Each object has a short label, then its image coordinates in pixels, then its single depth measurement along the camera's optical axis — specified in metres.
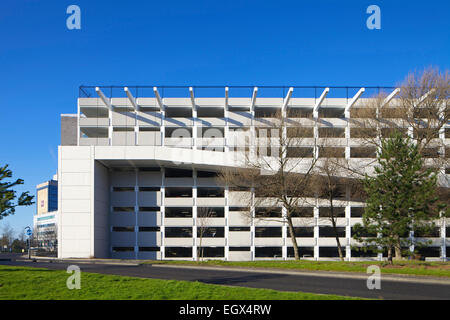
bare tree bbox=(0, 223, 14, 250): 85.47
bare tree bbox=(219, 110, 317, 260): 29.47
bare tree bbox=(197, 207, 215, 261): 37.50
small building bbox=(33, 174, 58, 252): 91.69
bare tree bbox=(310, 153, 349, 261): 30.58
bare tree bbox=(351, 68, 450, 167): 28.92
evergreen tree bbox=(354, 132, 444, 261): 20.03
